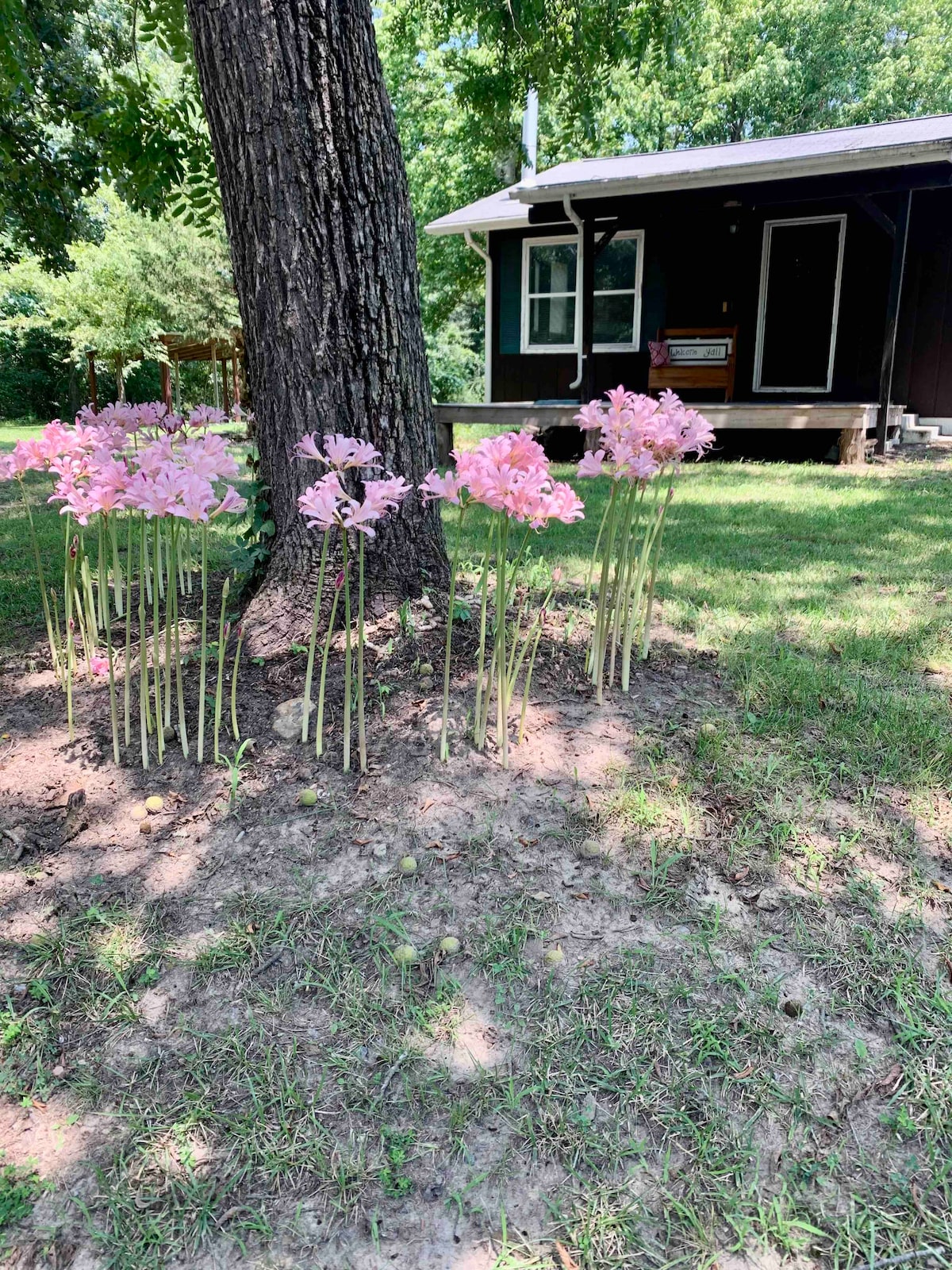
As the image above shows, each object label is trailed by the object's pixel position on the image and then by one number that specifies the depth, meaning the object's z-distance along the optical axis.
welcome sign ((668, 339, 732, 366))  11.69
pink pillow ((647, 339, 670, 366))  11.54
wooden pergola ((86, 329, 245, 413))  18.17
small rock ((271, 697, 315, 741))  2.65
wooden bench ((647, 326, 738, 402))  11.54
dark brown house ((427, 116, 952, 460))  9.21
